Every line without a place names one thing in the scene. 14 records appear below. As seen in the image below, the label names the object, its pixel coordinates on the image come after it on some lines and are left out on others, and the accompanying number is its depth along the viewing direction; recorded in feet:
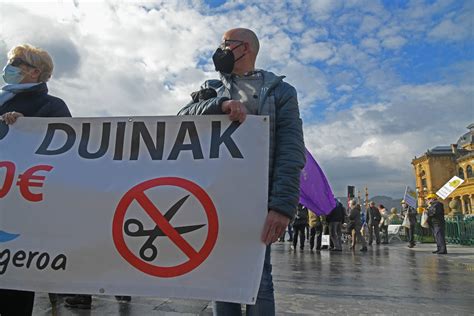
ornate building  331.57
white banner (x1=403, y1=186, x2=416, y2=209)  59.55
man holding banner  6.65
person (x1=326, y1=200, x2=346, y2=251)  42.60
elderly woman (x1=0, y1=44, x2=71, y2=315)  8.14
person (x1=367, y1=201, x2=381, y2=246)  50.95
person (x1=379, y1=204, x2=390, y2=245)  60.64
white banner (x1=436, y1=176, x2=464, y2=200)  56.65
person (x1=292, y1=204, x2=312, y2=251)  44.52
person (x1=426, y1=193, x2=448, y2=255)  40.27
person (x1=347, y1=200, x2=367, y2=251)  45.01
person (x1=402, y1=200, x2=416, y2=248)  49.45
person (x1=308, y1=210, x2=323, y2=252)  44.80
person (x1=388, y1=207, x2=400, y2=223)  76.33
